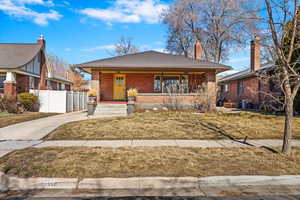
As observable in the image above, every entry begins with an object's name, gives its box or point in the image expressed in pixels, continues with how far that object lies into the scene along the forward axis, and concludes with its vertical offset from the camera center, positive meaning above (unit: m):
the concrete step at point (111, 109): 12.91 -0.81
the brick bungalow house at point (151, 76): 13.97 +1.85
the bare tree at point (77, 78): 40.97 +3.98
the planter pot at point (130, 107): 12.38 -0.64
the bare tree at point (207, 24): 27.40 +11.05
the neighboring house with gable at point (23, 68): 16.98 +2.76
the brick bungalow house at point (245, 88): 18.22 +1.10
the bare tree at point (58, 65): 50.07 +8.42
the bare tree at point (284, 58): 5.06 +1.07
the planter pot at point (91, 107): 12.57 -0.68
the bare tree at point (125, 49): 43.50 +10.81
